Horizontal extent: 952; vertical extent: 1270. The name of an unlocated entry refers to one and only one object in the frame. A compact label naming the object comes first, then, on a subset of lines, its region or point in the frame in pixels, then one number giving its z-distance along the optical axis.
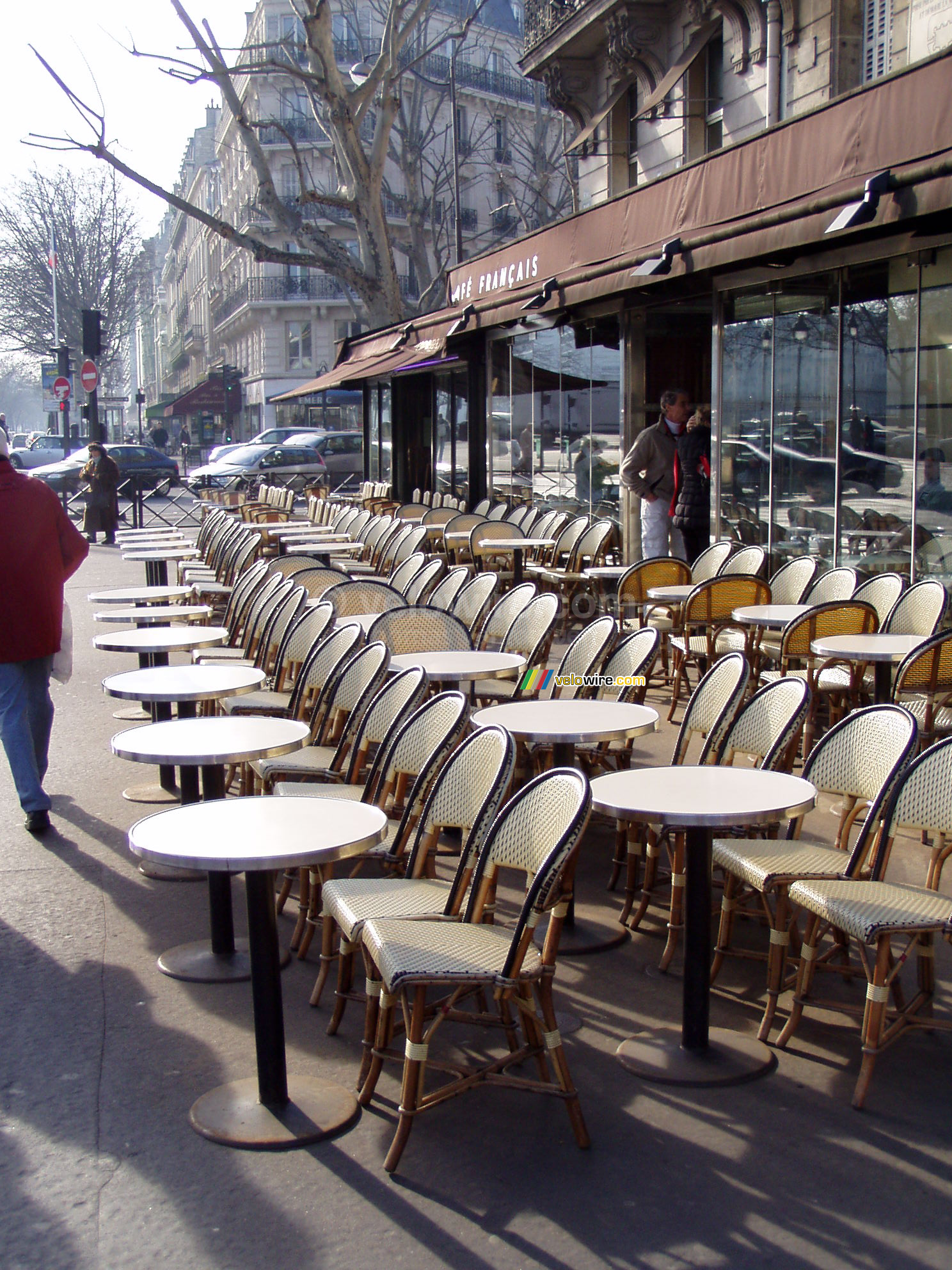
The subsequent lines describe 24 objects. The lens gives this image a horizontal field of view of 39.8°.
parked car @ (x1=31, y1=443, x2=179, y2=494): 35.12
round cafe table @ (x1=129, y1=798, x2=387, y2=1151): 3.16
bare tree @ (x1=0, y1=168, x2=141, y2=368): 58.41
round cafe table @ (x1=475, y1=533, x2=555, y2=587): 11.35
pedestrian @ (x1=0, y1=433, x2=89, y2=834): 5.80
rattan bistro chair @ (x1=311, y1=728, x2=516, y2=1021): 3.57
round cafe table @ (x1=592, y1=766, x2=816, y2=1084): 3.46
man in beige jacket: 10.73
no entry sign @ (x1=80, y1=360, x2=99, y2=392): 24.20
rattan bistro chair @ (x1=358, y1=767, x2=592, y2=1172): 3.08
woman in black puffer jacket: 10.43
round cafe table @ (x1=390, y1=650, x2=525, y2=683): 5.50
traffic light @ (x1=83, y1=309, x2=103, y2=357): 23.83
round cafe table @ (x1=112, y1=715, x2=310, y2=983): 4.15
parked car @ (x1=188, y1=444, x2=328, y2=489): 32.97
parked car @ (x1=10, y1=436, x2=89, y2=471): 43.34
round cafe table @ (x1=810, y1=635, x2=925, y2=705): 5.84
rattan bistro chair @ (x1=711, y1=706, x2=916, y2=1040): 3.76
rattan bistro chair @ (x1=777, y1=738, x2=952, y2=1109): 3.35
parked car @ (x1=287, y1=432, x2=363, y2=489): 36.03
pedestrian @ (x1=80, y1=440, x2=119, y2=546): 20.73
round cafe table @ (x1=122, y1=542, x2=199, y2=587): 10.89
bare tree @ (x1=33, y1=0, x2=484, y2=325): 19.22
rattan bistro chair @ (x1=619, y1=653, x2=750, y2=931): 4.54
